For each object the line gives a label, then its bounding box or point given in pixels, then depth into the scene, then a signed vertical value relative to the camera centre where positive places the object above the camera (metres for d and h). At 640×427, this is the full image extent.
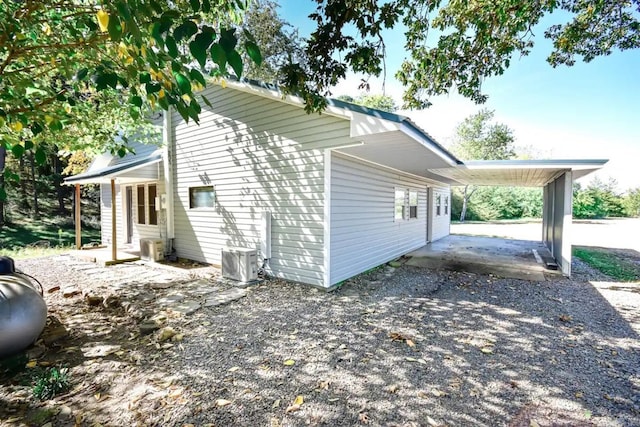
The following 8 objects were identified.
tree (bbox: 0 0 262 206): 1.35 +1.00
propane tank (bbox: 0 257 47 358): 2.95 -1.23
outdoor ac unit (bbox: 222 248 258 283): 6.08 -1.31
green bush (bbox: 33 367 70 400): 2.58 -1.70
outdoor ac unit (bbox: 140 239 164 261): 8.05 -1.32
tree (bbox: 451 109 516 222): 26.28 +6.27
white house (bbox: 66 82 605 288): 5.63 +0.61
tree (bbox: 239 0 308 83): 11.88 +7.28
